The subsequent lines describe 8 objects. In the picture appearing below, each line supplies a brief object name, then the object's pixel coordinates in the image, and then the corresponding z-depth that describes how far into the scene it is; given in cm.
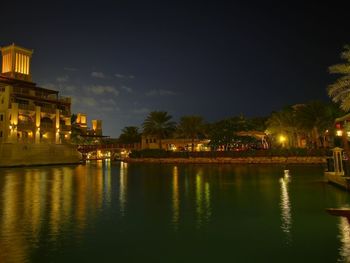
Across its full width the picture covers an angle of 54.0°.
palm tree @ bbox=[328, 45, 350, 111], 1989
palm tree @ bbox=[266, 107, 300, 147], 5634
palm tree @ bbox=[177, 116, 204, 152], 6925
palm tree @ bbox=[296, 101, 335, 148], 4862
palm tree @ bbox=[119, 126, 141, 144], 9462
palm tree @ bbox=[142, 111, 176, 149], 7062
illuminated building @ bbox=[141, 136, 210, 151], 7644
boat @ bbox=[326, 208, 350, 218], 1291
